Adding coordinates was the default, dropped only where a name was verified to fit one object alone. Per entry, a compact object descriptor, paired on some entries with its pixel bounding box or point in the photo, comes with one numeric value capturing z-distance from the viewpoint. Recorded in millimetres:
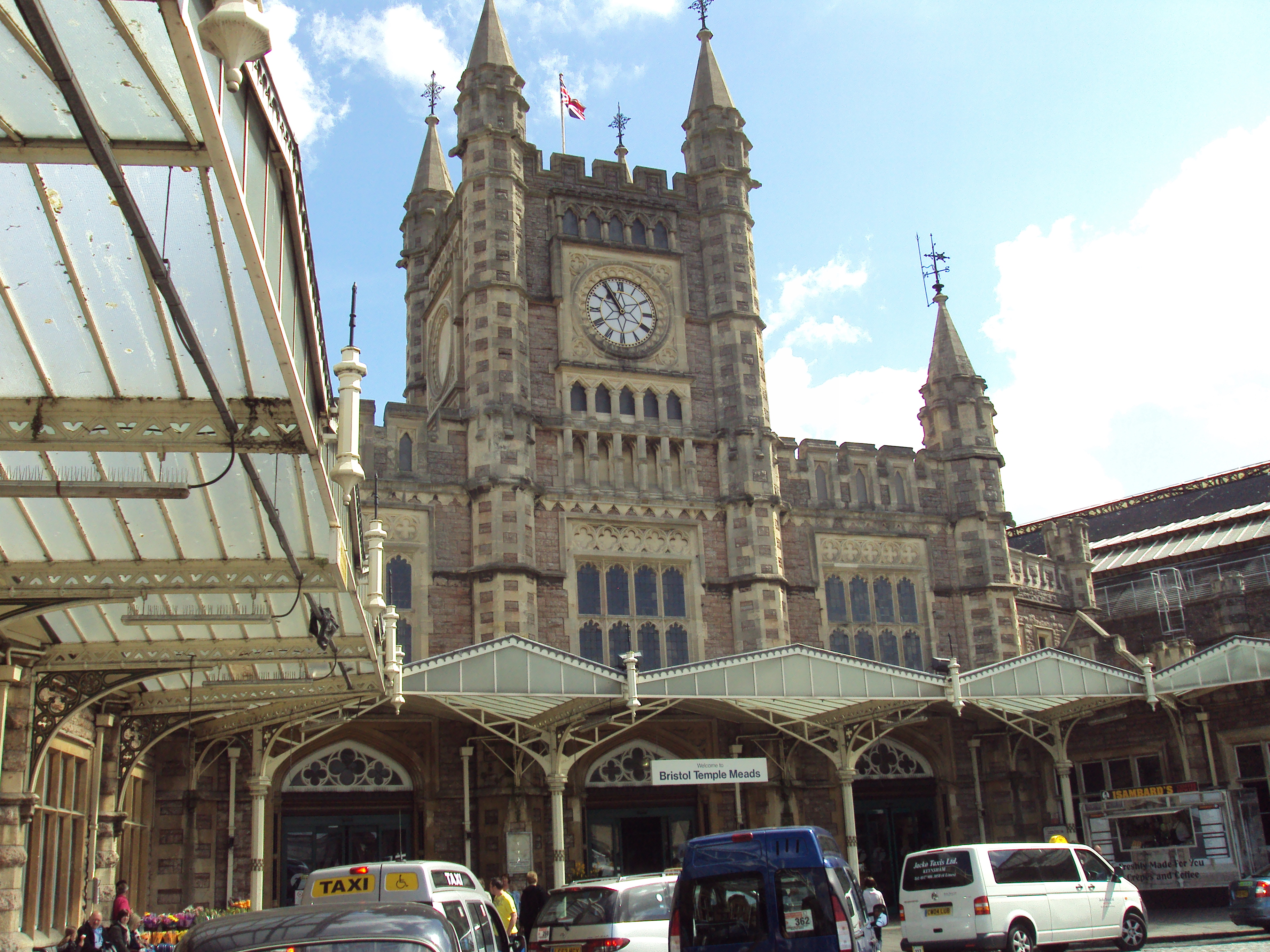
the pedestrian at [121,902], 14078
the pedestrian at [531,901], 16156
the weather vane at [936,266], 34381
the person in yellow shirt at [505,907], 15992
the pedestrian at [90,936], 13688
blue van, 10672
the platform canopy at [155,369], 6277
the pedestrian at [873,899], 17812
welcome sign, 21703
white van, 15648
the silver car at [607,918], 13047
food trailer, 23453
